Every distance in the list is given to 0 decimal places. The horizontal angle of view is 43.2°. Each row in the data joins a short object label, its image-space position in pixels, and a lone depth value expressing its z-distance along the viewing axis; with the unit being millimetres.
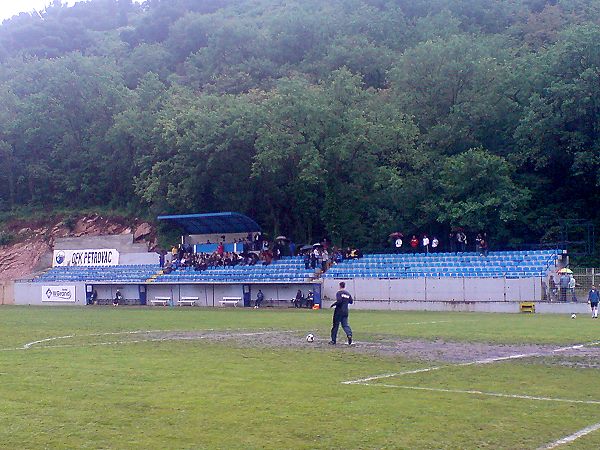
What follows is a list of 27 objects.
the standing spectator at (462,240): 52281
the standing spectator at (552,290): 42688
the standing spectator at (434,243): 51531
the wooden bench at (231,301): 53188
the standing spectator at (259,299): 52288
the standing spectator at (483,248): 49250
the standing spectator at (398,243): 55178
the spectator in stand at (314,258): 53406
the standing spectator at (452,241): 53322
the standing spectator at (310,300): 50188
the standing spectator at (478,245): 49969
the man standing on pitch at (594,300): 37062
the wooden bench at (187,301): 55281
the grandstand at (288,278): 45125
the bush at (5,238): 77625
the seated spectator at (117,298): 57875
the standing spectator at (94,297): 58531
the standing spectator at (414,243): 55062
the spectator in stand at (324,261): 53469
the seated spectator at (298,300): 50469
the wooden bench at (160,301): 56125
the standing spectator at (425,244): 52831
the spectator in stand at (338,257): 54656
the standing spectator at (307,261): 53450
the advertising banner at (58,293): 59188
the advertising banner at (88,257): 65812
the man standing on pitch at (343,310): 22078
